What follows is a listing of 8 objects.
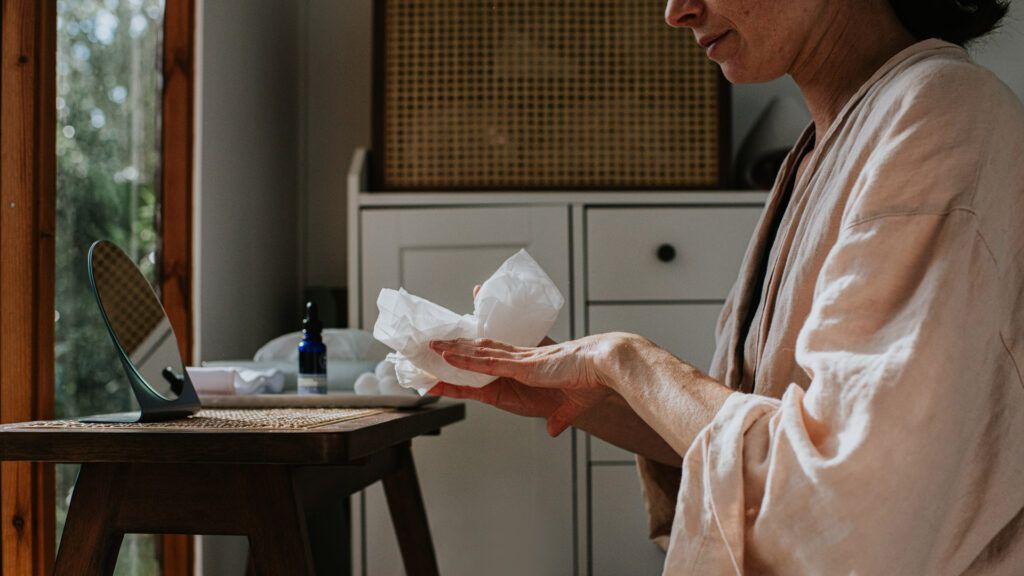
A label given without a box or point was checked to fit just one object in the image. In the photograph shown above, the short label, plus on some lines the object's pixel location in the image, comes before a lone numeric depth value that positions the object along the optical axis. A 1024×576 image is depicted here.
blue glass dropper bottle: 1.57
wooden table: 1.02
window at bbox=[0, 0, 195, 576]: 1.46
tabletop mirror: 1.19
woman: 0.70
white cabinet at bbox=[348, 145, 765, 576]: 2.24
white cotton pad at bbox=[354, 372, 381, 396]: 1.66
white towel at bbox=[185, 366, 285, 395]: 1.56
